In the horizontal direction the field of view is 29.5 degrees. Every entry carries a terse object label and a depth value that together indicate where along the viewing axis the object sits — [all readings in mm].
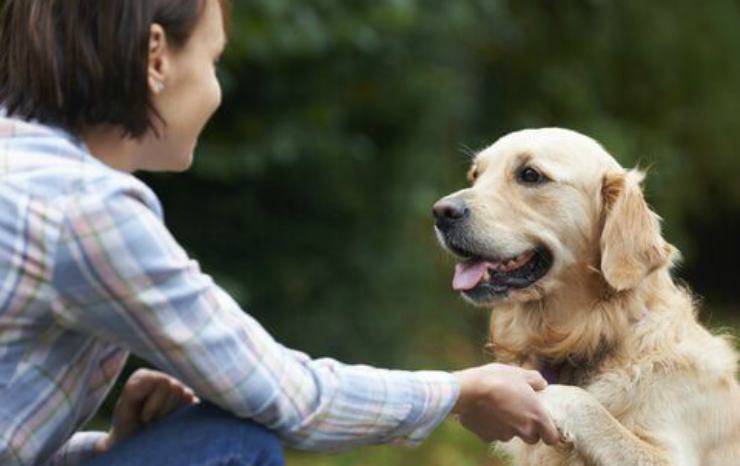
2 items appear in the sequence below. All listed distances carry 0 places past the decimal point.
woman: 2453
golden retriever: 3564
